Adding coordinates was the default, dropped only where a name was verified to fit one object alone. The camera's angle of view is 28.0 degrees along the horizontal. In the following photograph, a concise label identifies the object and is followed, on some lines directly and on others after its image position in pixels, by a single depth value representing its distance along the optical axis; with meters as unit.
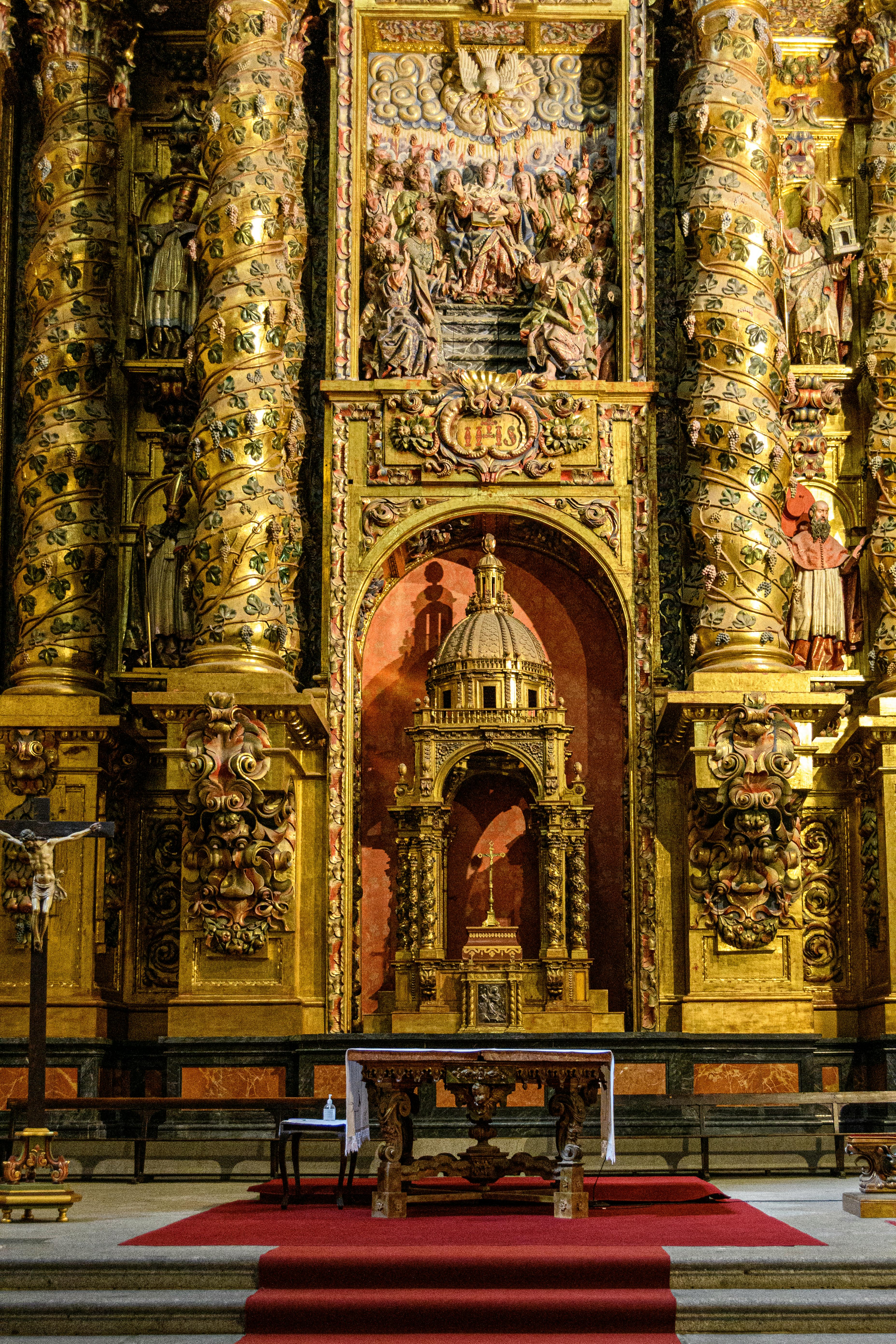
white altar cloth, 10.87
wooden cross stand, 10.67
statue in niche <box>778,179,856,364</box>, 17.47
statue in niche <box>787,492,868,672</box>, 16.88
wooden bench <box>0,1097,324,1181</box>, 13.60
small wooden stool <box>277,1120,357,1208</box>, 11.38
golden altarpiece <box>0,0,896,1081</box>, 15.47
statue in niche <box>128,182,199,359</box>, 17.53
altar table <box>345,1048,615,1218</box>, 10.66
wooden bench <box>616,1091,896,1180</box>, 13.38
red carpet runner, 8.16
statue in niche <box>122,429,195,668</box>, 17.06
